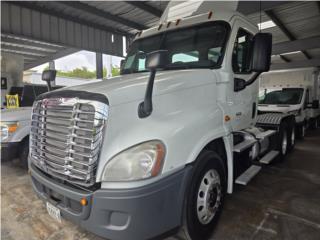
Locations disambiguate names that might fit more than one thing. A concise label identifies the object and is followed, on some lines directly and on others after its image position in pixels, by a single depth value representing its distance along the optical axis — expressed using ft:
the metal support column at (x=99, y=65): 34.61
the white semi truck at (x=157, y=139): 5.52
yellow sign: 20.56
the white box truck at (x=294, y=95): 23.18
